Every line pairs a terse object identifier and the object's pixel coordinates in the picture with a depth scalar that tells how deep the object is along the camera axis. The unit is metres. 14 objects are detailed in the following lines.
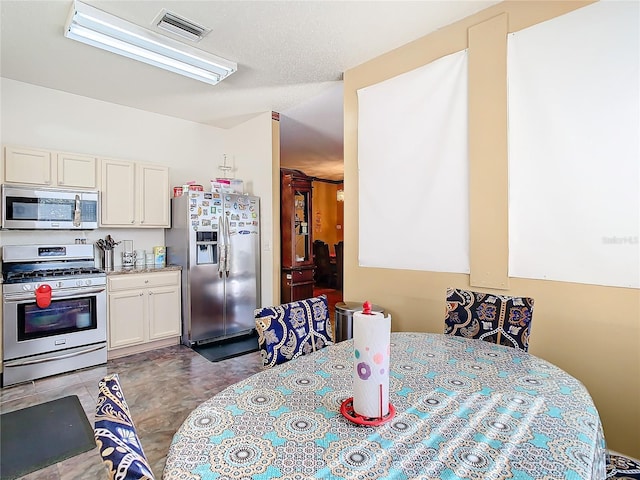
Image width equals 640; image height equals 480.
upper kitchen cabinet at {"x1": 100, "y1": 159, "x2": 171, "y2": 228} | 3.68
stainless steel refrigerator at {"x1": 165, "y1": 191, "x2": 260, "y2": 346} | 3.89
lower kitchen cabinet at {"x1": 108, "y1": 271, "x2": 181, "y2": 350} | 3.48
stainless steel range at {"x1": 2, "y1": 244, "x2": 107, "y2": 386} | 2.89
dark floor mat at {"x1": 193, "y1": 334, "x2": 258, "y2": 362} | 3.59
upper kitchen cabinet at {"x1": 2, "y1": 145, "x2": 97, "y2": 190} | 3.13
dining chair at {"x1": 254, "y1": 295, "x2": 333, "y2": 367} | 1.61
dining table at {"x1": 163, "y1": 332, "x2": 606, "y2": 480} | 0.77
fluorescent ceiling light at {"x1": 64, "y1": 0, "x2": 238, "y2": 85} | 2.26
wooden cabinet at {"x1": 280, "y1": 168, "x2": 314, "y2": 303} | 4.88
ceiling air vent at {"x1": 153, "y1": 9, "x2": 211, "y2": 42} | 2.35
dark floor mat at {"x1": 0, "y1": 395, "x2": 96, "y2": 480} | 1.92
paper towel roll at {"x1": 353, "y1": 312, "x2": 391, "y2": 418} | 0.96
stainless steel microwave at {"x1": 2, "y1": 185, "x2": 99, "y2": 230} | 3.10
